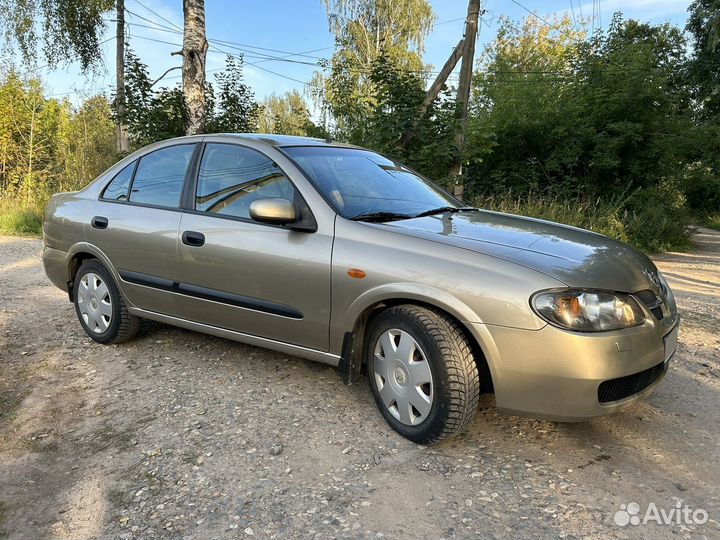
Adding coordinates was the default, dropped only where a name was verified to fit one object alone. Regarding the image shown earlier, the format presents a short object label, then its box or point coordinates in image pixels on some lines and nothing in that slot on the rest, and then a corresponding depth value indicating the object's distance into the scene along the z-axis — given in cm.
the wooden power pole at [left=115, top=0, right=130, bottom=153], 1275
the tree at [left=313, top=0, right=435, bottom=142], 2930
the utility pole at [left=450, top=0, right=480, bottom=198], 973
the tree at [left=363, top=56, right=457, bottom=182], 929
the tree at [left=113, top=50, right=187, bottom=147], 912
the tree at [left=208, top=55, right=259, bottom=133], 1044
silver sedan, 244
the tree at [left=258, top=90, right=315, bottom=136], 1116
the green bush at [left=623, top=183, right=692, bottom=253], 1237
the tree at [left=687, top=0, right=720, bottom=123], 1988
